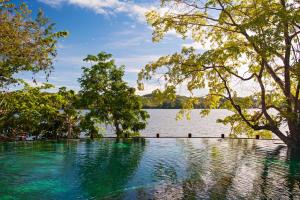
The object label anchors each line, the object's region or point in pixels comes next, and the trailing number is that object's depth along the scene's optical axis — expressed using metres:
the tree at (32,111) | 21.17
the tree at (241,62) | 19.02
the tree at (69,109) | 31.16
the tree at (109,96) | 29.95
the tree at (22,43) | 15.07
